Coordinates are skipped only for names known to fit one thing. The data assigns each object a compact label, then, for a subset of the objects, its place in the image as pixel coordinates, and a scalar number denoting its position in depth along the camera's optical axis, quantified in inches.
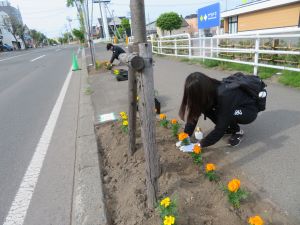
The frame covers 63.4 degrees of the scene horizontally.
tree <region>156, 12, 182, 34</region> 1669.5
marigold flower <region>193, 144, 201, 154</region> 94.3
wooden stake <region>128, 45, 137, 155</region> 95.7
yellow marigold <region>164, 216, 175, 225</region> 65.4
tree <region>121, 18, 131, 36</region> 2273.1
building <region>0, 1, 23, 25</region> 3274.6
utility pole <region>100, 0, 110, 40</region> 2220.6
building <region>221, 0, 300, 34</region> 722.2
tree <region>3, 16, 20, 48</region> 2625.5
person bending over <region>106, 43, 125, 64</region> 313.0
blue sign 390.3
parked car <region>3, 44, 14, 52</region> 2313.5
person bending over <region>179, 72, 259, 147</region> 96.0
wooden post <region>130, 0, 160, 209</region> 72.2
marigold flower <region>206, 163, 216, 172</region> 86.0
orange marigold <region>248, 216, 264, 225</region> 60.2
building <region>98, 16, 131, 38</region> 2840.1
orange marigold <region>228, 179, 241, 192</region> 73.0
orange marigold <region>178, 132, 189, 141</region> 106.7
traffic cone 475.6
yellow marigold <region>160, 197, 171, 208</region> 69.1
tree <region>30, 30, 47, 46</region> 3745.1
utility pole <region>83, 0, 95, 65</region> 446.9
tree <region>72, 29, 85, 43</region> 2248.8
